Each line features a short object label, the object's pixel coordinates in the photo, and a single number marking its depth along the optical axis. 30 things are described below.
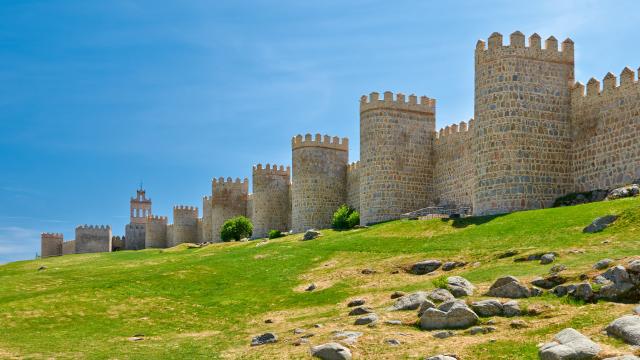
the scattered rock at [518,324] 15.84
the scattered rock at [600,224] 24.53
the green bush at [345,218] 48.00
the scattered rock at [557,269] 19.47
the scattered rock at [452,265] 25.09
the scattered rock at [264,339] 18.39
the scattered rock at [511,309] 16.83
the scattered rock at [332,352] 15.34
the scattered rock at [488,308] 17.06
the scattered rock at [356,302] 21.67
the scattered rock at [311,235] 41.56
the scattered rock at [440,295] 18.39
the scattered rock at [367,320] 18.16
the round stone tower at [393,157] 45.66
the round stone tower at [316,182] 54.16
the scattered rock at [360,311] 19.76
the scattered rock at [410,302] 19.06
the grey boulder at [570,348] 13.17
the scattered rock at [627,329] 13.59
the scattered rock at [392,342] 15.88
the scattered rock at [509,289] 18.09
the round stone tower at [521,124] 33.94
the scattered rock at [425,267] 25.73
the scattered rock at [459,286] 19.05
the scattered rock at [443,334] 16.02
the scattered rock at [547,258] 21.66
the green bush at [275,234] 53.62
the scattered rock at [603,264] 18.50
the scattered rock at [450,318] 16.62
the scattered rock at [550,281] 18.48
